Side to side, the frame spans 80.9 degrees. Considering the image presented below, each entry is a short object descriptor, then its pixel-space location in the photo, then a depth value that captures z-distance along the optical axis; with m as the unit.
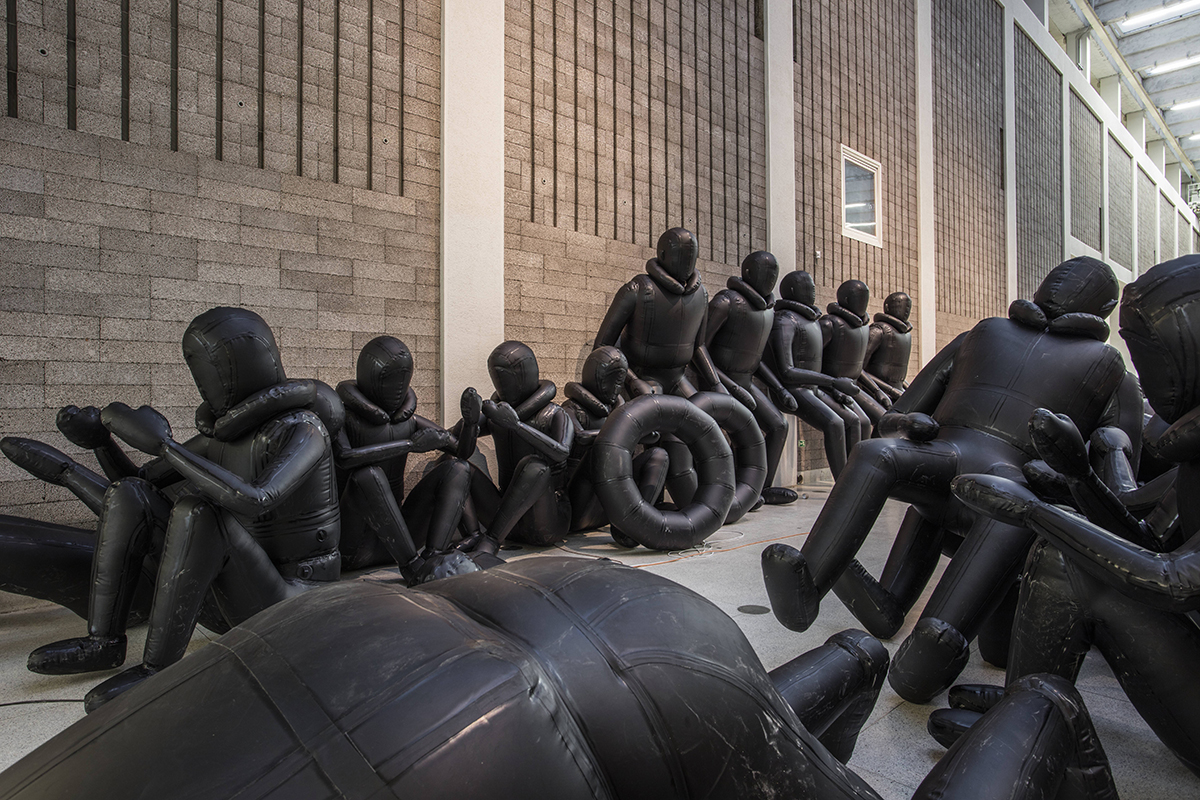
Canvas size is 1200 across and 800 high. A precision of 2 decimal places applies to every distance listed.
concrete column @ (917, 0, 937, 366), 11.20
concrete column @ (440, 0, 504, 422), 5.34
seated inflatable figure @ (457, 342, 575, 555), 4.44
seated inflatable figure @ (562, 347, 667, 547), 5.01
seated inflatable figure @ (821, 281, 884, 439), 7.86
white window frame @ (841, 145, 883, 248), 9.74
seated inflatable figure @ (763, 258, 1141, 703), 2.35
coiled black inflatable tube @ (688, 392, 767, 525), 5.59
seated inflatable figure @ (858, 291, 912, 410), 8.70
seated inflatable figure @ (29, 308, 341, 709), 2.18
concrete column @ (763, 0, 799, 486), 8.29
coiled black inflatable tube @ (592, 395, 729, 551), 4.50
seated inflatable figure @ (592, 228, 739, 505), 5.72
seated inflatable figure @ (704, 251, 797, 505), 6.54
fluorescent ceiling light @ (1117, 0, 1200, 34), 16.09
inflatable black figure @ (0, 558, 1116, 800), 0.58
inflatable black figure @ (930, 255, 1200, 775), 1.46
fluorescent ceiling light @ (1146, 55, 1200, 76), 18.85
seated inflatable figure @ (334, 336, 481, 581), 3.57
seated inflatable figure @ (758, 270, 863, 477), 7.09
